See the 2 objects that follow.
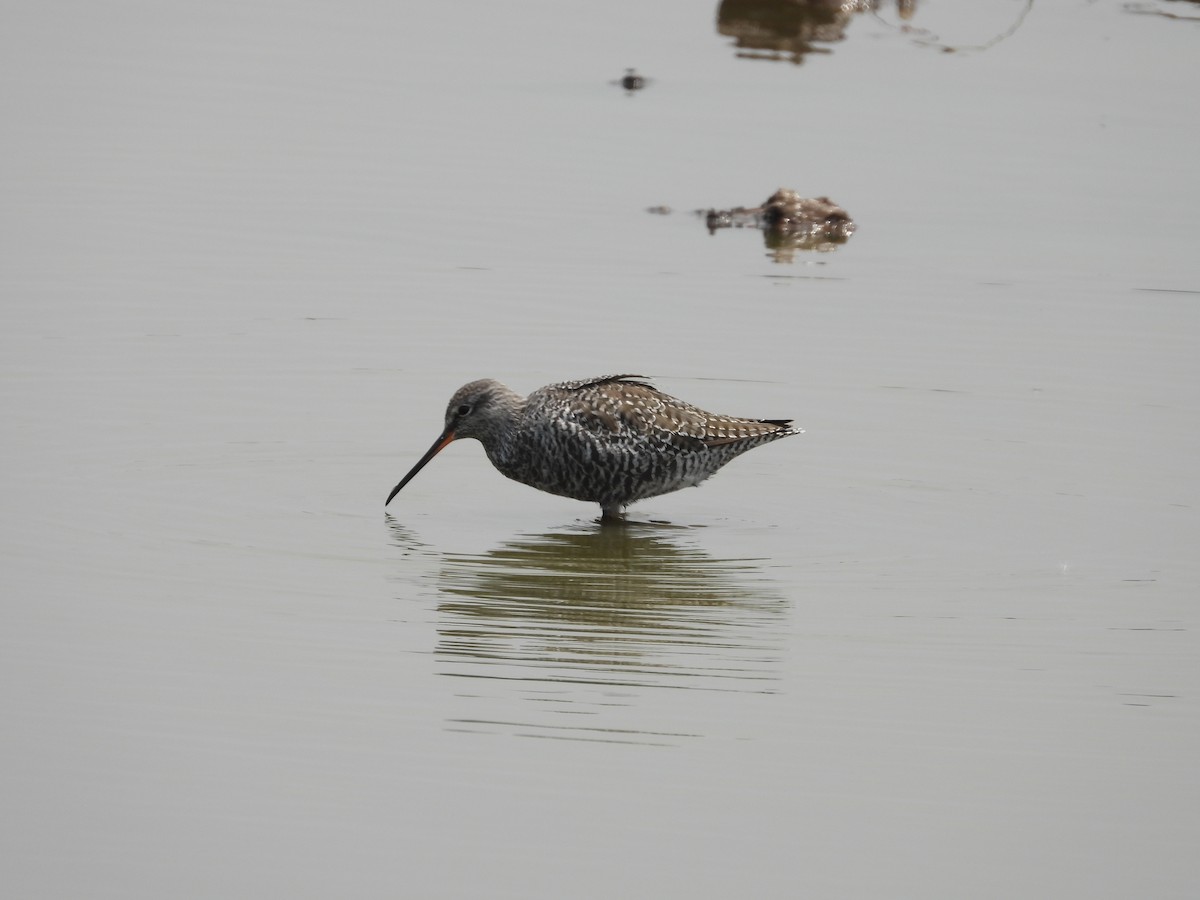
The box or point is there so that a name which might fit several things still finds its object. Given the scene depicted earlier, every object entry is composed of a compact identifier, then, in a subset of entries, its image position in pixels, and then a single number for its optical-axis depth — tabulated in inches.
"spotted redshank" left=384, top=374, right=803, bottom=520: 480.7
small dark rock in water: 890.7
